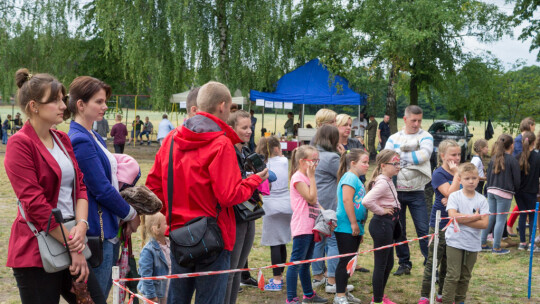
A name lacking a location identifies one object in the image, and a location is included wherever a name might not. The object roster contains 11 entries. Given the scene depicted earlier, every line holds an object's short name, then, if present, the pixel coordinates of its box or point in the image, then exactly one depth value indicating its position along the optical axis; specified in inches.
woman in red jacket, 111.3
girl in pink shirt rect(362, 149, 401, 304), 208.2
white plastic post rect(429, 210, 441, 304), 199.8
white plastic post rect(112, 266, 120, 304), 115.3
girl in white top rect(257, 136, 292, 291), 228.1
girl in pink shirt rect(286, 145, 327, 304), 210.8
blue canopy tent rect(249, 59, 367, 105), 796.0
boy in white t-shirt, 203.0
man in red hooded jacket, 128.7
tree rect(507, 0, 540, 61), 927.7
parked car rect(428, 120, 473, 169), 848.5
